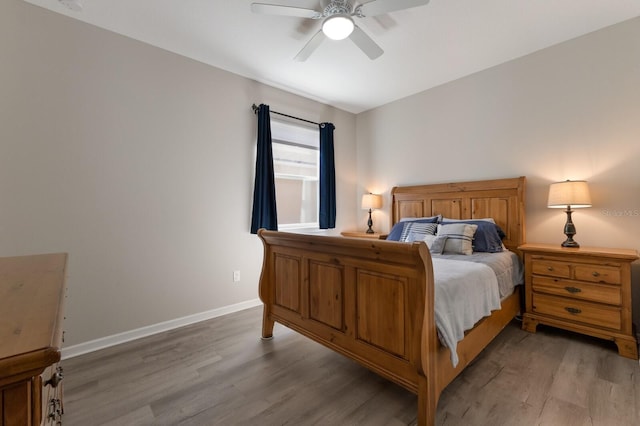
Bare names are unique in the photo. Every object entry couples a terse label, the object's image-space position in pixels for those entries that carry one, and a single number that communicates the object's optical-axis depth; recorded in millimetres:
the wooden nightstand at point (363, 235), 4009
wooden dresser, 527
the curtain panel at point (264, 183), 3363
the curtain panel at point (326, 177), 4172
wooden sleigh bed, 1448
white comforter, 1536
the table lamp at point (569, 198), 2469
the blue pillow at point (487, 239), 2839
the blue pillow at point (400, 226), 3404
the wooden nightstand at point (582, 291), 2182
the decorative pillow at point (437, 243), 2838
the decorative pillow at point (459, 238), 2785
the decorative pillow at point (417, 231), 3136
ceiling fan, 1932
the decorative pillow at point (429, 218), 3400
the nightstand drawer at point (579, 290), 2230
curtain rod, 3395
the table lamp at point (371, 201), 4270
